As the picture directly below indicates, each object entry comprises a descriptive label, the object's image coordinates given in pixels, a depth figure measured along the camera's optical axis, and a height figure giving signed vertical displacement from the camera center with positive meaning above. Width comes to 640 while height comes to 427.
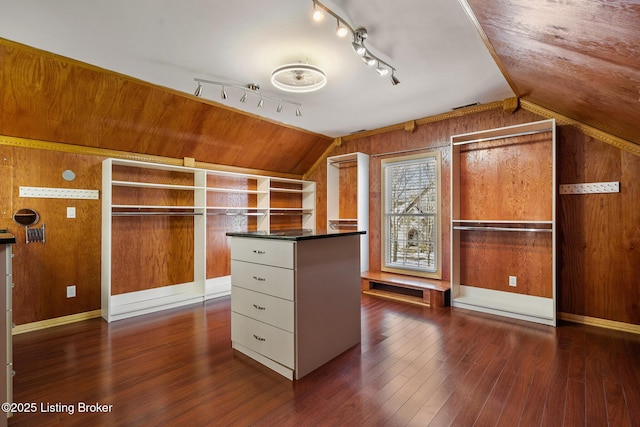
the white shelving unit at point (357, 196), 5.03 +0.34
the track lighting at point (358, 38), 2.03 +1.36
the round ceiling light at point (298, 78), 2.68 +1.30
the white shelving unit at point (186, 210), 3.62 +0.12
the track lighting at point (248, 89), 3.18 +1.42
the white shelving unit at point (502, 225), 3.47 -0.13
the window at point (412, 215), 4.51 +0.00
